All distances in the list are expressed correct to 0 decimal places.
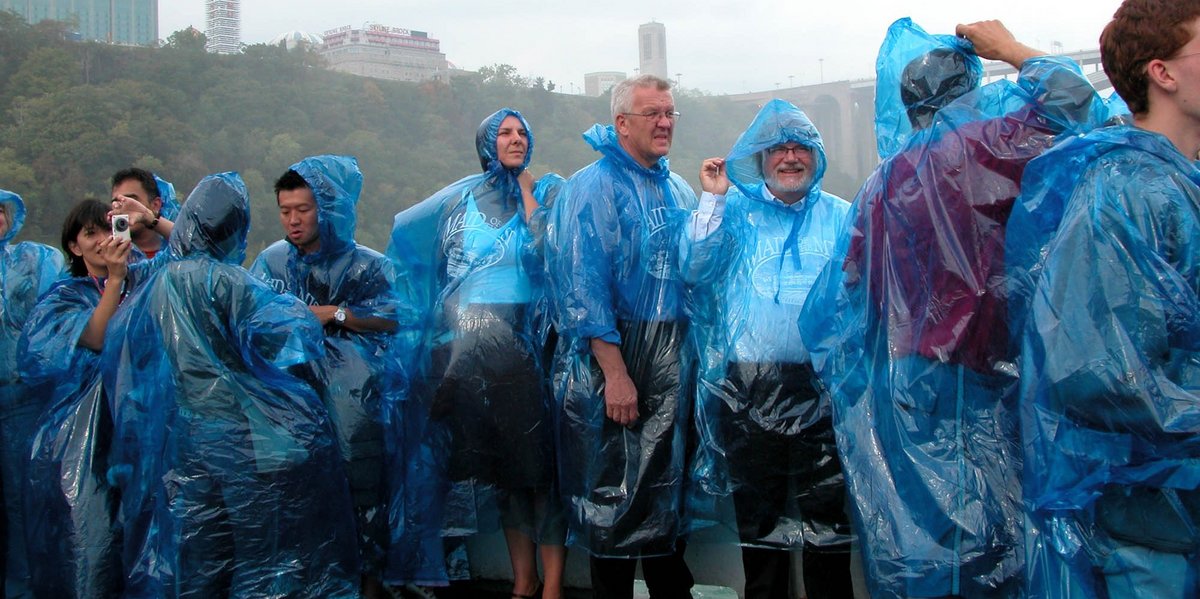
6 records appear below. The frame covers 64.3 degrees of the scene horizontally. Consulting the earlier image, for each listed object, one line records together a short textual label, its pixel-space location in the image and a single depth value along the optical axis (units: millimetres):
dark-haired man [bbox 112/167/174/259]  3240
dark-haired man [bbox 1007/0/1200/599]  1379
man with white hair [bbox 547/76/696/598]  2584
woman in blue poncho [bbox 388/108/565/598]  2865
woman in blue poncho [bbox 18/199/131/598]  2711
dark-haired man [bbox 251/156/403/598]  3061
